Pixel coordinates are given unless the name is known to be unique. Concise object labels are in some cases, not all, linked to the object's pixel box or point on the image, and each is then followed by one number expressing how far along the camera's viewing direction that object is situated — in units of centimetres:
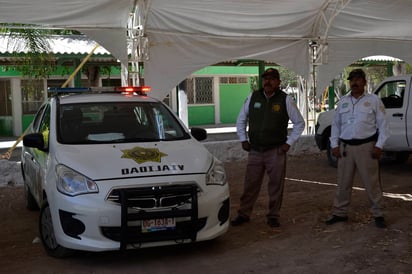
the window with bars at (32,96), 2050
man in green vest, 591
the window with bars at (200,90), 2434
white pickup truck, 950
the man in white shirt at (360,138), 576
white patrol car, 460
